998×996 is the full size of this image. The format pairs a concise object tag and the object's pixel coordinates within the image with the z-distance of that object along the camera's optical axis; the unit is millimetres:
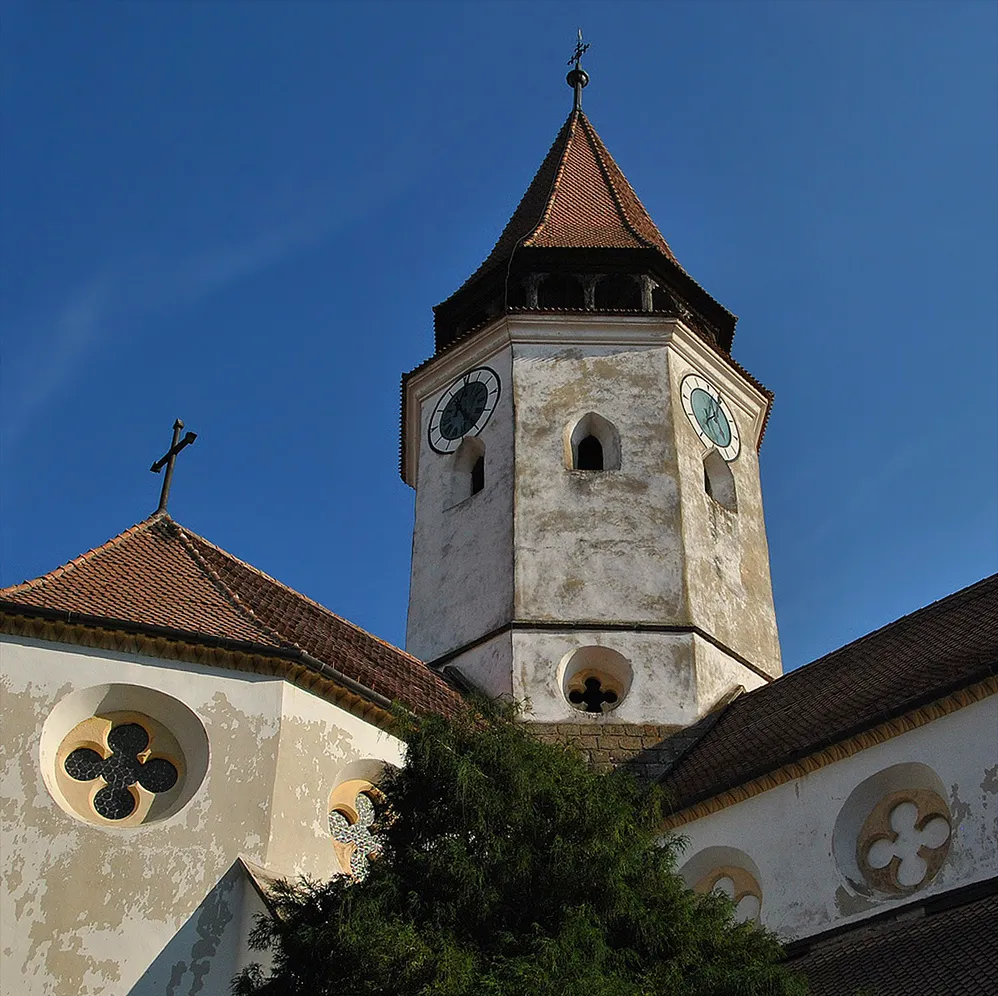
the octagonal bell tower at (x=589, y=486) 17375
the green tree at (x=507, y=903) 8289
